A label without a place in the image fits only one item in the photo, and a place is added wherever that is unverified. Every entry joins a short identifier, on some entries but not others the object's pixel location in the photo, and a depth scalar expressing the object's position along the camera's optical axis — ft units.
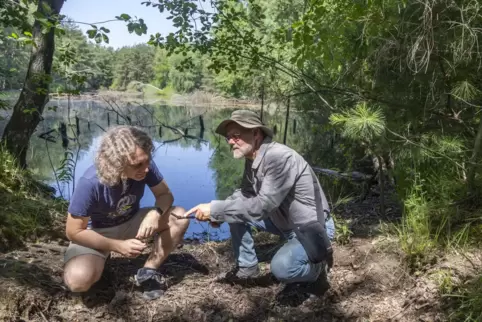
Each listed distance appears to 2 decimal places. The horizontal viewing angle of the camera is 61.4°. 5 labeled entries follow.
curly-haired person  7.59
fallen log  18.13
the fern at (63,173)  15.30
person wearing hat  7.64
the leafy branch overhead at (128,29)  9.82
